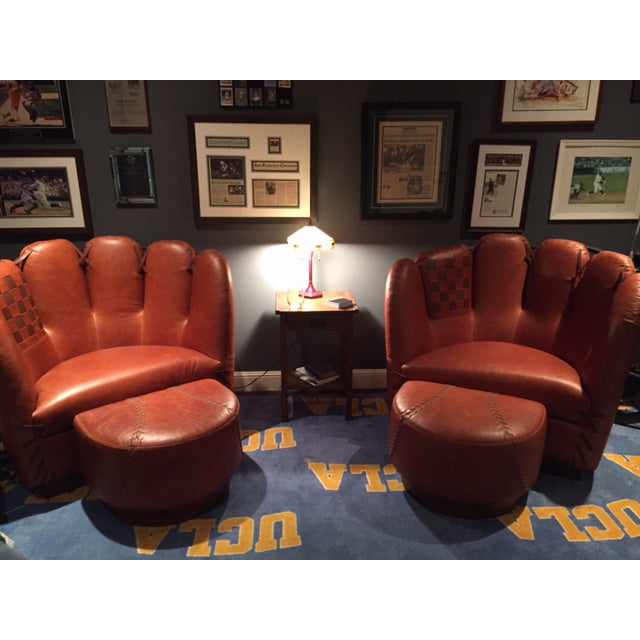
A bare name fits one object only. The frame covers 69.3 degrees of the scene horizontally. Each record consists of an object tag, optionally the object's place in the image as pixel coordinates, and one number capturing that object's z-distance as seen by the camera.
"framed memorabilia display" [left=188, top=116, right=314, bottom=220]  2.87
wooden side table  2.75
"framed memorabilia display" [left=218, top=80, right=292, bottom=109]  2.79
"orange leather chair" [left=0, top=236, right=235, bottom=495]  2.10
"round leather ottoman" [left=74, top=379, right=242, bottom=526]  1.90
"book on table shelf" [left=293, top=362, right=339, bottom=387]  2.93
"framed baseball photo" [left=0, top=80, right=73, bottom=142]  2.77
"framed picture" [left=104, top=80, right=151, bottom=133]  2.78
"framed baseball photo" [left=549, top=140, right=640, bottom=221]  3.05
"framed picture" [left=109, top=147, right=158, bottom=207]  2.90
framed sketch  2.90
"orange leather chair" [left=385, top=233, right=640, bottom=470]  2.21
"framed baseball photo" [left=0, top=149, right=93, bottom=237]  2.89
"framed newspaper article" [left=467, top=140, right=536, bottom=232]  3.00
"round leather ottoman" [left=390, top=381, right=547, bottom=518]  1.94
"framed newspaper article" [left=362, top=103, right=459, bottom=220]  2.89
